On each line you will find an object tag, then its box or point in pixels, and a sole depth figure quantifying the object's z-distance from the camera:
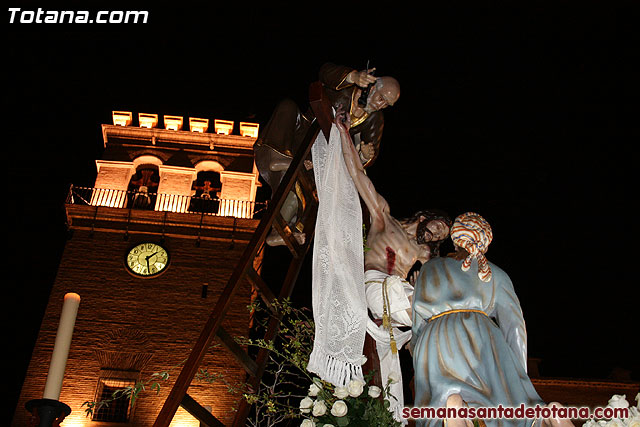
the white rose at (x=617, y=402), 3.57
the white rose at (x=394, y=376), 4.84
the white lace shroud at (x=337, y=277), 4.67
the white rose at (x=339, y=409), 3.95
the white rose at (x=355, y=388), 4.02
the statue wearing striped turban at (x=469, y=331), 4.13
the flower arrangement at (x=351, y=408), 4.01
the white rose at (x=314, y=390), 4.29
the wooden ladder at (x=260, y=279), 4.76
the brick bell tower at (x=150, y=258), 25.16
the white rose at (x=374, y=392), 4.15
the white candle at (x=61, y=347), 3.42
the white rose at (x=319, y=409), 4.04
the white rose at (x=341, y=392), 4.04
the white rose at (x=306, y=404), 4.18
